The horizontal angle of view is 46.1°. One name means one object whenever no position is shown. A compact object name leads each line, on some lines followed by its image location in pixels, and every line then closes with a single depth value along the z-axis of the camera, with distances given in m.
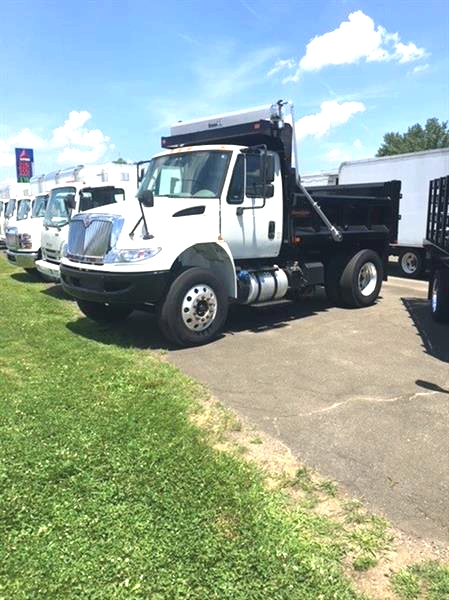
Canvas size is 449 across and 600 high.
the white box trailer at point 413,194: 13.58
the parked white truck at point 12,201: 18.42
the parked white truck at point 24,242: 12.72
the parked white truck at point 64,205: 10.91
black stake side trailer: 7.85
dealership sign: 34.75
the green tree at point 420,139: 63.88
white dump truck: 6.46
